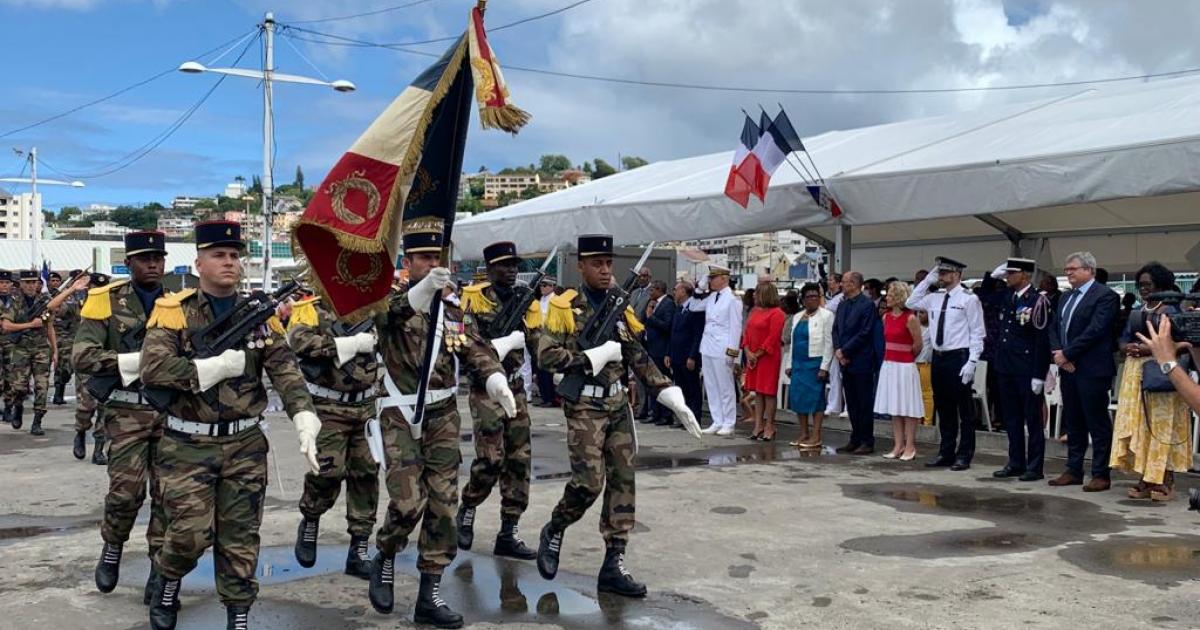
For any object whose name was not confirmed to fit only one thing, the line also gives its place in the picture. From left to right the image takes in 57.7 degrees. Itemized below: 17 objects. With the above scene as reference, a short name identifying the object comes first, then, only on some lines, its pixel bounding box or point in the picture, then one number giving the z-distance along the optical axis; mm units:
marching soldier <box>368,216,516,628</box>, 5617
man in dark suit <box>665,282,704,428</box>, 14336
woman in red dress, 12883
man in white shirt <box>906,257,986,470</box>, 10672
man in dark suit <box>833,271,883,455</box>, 11641
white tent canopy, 10984
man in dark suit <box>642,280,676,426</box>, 14812
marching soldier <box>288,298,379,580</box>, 6547
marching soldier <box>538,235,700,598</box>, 6152
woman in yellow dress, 8758
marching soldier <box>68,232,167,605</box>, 6176
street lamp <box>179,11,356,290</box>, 24984
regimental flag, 5246
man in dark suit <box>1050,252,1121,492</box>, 9289
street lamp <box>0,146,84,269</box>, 49203
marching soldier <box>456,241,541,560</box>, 7125
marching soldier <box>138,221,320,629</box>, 5035
